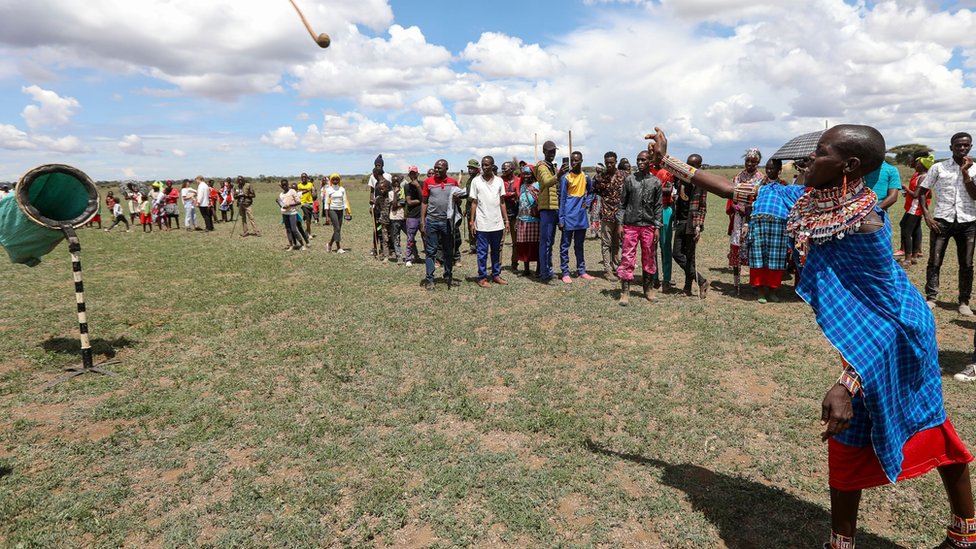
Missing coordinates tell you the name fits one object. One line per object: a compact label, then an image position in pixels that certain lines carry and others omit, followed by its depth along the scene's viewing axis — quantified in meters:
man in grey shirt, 8.85
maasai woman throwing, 2.19
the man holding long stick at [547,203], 8.90
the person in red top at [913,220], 9.52
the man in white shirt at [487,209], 9.05
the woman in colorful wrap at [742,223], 7.39
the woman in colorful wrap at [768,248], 7.52
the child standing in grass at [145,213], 19.62
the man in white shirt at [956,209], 6.20
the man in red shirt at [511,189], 10.74
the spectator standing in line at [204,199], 18.31
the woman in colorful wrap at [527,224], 9.92
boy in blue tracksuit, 9.12
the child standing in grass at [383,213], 11.42
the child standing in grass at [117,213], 19.88
